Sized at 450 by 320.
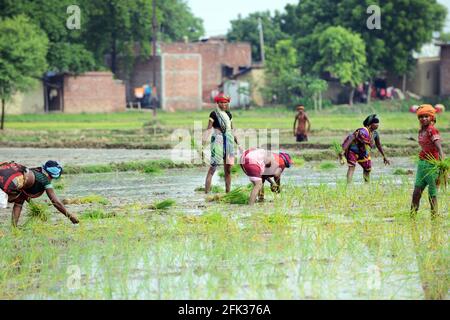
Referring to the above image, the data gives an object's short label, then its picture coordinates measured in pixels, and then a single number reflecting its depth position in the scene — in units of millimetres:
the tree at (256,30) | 70000
